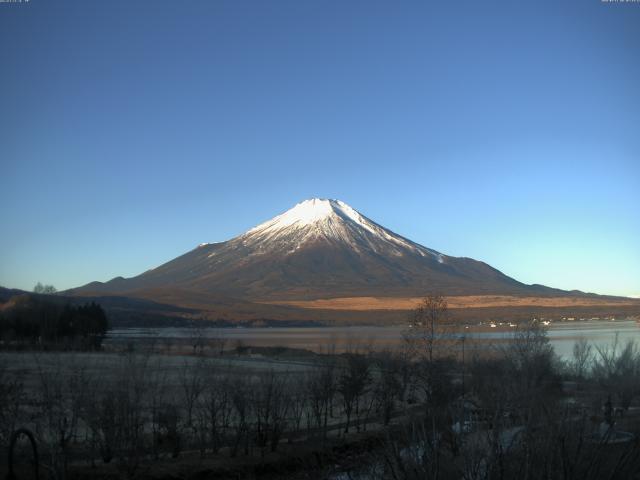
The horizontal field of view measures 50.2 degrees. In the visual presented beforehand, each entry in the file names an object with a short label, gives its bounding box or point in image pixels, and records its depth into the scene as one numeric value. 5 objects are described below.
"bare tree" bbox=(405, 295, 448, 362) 32.56
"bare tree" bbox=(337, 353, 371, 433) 28.31
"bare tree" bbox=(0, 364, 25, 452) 16.58
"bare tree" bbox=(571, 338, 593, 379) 31.09
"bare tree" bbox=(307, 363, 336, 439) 25.06
